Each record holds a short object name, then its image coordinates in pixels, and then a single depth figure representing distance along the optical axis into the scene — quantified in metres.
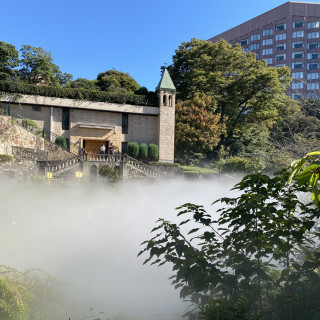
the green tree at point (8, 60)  32.81
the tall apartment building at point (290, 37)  78.94
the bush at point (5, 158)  18.65
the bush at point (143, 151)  32.91
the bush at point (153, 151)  33.04
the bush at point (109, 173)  25.75
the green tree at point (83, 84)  44.96
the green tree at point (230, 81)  35.88
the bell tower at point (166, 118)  33.66
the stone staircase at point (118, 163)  25.08
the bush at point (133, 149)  32.94
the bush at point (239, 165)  27.47
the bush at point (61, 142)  30.50
